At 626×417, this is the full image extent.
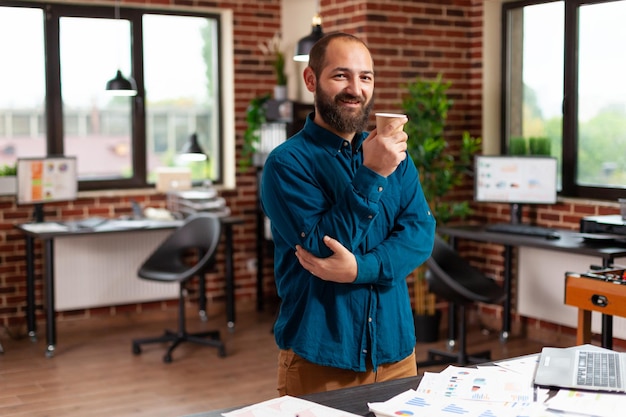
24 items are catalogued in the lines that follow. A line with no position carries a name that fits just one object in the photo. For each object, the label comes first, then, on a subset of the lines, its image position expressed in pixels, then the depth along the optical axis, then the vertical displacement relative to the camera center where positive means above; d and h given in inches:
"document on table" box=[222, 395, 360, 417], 72.7 -22.0
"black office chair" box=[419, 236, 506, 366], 195.2 -31.4
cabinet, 253.0 +4.3
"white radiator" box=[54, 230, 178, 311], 246.1 -33.7
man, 85.6 -8.7
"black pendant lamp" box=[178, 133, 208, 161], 254.8 +0.0
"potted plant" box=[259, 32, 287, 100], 269.9 +30.3
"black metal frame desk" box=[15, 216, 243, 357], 220.5 -28.3
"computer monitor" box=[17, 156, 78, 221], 231.5 -8.0
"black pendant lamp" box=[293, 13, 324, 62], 192.2 +24.4
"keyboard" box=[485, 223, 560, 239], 202.9 -19.2
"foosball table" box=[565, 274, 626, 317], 145.9 -24.9
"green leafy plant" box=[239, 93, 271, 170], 268.5 +8.6
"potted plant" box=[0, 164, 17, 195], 238.1 -8.3
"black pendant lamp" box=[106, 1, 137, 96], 236.6 +17.7
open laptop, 78.2 -20.8
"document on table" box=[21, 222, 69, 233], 224.2 -20.2
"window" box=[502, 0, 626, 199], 216.7 +17.4
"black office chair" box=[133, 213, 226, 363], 223.6 -28.8
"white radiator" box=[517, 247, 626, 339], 216.5 -34.8
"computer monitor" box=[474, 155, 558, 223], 217.9 -7.6
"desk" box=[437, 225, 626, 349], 178.4 -20.8
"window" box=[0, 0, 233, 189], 246.4 +18.5
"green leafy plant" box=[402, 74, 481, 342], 221.1 -1.1
